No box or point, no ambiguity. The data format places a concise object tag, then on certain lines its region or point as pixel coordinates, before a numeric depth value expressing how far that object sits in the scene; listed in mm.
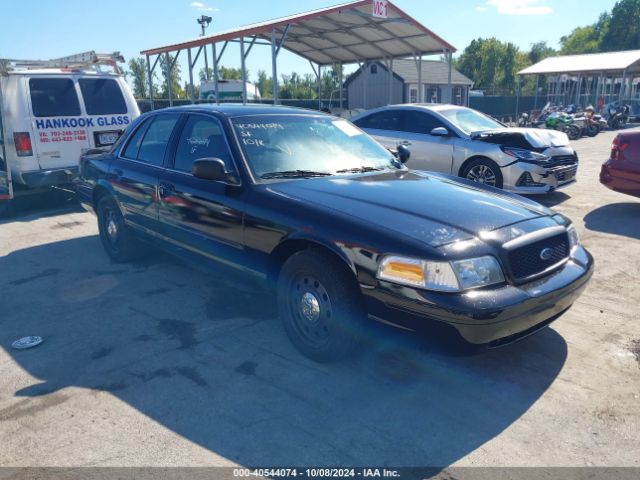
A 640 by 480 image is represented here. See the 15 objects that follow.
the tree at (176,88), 36862
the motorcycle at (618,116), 27484
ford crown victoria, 2965
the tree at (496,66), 64312
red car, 7445
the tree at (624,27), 76438
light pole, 33844
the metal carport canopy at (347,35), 14755
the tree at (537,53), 80362
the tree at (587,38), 82000
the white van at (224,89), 31438
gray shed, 34156
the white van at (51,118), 8008
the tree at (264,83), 69750
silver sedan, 8148
